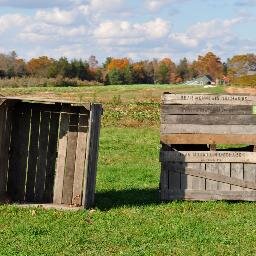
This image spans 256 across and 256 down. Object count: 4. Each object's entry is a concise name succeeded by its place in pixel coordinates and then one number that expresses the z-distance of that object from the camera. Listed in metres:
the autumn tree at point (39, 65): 100.30
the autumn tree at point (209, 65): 142.00
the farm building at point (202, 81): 111.89
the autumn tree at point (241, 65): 136.00
